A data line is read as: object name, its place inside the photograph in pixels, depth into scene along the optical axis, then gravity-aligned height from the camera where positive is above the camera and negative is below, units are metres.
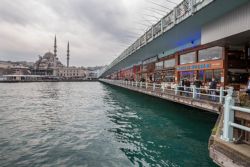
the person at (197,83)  10.17 -0.11
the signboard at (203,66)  11.00 +1.57
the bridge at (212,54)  2.73 +2.67
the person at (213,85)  8.74 -0.18
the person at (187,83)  11.42 -0.09
